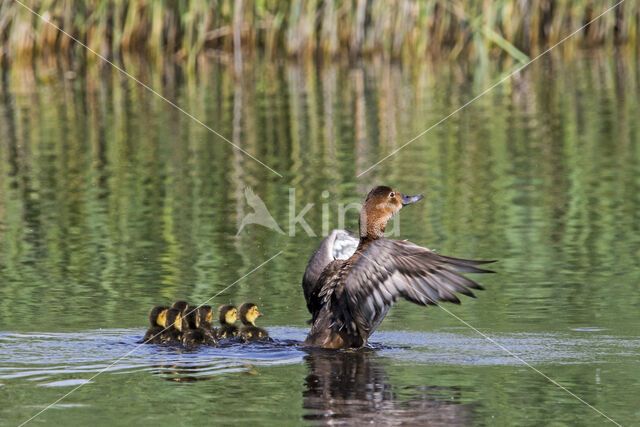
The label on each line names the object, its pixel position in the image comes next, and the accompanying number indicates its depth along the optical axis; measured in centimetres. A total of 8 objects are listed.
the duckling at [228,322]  1410
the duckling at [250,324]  1348
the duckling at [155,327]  1349
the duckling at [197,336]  1337
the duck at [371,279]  1242
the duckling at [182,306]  1392
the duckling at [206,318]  1388
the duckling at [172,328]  1343
